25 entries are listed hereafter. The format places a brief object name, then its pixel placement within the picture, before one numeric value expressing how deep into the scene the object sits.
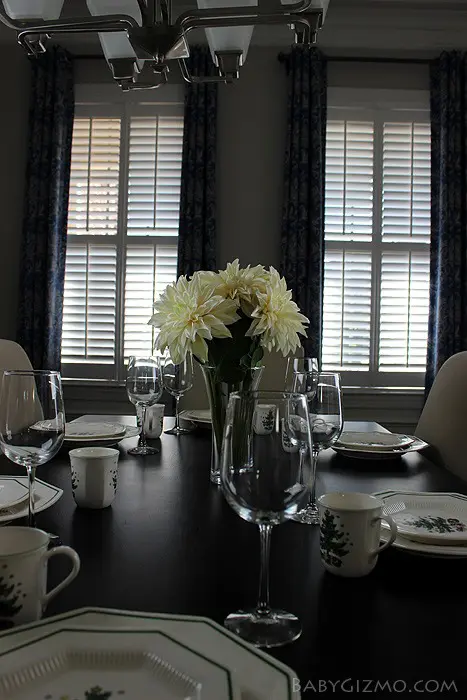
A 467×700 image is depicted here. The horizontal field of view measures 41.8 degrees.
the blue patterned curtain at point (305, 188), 3.54
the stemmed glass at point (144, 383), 1.50
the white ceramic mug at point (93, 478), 1.00
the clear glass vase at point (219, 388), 1.09
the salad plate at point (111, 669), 0.45
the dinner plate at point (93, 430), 1.57
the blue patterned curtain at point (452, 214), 3.52
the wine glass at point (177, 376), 1.69
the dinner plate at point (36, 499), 0.90
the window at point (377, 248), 3.73
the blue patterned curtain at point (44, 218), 3.60
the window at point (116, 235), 3.76
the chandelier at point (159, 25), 1.30
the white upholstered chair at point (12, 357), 2.08
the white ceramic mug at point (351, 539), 0.73
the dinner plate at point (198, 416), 1.86
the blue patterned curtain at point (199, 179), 3.57
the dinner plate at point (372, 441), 1.51
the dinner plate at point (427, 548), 0.78
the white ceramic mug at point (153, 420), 1.65
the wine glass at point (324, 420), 1.01
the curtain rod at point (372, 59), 3.62
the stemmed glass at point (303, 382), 1.11
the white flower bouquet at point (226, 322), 1.04
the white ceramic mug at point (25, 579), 0.56
